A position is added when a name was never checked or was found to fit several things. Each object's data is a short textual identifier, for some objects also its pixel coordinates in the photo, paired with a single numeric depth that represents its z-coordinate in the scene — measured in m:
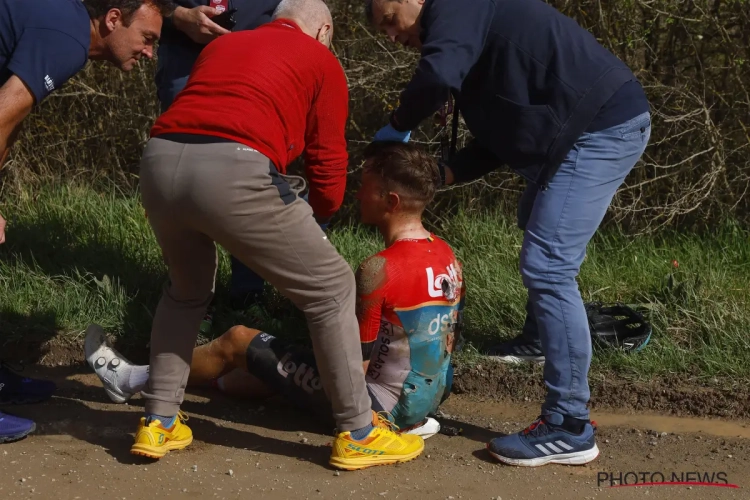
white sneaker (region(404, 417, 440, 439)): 8.02
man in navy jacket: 7.36
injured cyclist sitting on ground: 7.55
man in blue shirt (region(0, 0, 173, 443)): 6.89
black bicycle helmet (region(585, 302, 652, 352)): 9.43
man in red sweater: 6.50
